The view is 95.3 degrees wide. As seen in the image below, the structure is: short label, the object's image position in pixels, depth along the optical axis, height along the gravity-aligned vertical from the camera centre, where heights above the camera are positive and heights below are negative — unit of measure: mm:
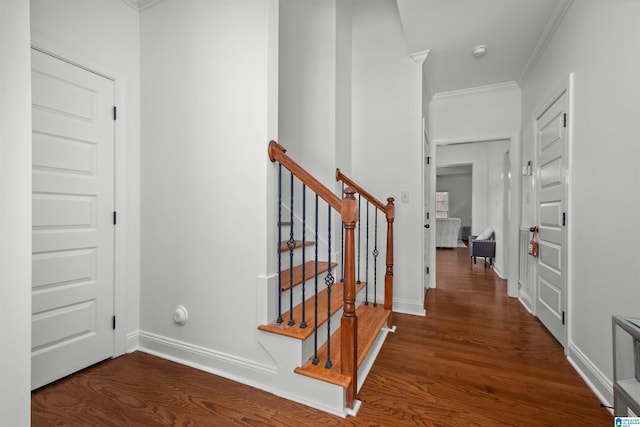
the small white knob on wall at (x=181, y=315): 1890 -679
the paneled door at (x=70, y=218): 1636 -48
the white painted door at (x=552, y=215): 2191 -11
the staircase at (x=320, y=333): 1459 -701
